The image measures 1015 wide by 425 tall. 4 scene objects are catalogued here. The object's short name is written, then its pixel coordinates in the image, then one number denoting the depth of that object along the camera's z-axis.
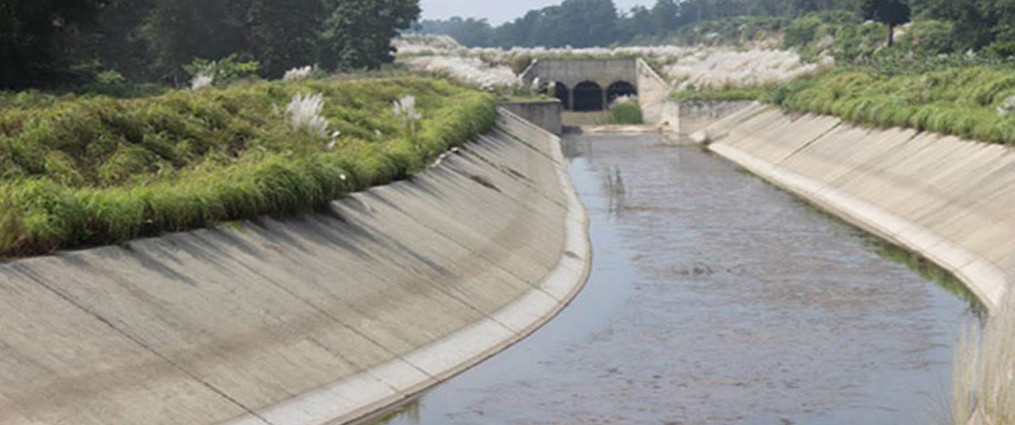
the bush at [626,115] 98.19
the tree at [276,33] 79.00
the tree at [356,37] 94.62
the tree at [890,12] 104.52
